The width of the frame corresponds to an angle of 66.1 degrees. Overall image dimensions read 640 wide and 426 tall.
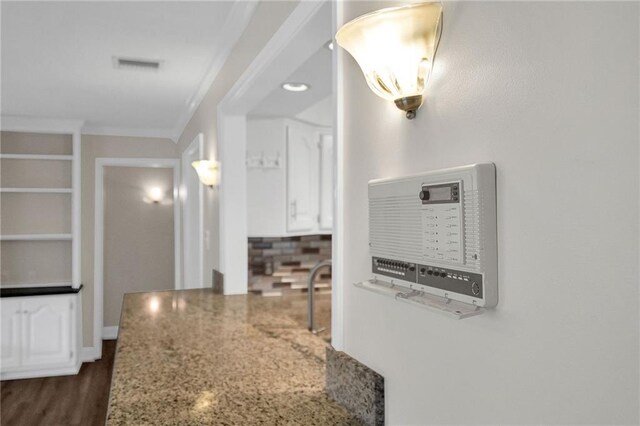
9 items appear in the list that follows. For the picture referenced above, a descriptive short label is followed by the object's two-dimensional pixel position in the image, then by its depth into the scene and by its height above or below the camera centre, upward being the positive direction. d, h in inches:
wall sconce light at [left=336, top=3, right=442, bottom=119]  32.8 +11.8
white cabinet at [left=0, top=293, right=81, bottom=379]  179.3 -42.8
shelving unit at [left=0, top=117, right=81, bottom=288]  191.3 +7.4
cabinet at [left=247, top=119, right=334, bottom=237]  146.1 +12.1
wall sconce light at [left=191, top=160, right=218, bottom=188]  121.4 +12.0
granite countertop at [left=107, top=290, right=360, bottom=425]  46.9 -18.4
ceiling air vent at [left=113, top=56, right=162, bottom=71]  117.6 +38.2
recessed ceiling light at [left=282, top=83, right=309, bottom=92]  110.6 +30.2
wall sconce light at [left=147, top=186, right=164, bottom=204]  255.9 +12.9
